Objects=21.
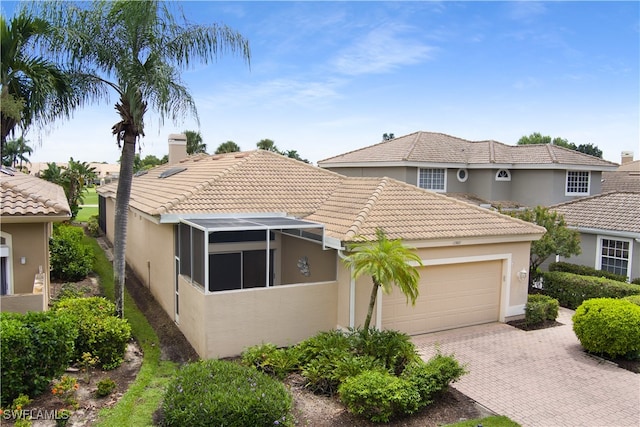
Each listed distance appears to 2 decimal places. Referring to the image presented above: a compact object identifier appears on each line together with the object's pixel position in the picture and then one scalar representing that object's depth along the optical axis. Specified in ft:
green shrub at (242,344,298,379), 35.91
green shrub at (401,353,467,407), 31.07
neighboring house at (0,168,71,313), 36.99
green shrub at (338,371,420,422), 28.94
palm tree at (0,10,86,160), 44.27
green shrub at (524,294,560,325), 50.29
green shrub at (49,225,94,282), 62.23
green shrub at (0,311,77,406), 28.30
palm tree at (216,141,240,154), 184.44
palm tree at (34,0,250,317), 42.96
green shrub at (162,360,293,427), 26.14
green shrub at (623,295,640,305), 47.83
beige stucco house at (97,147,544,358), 41.73
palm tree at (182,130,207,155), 188.85
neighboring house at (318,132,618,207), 92.48
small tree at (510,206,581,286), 58.16
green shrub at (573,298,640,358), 39.75
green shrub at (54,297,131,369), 36.65
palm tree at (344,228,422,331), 35.70
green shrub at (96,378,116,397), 31.60
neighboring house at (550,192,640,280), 61.87
